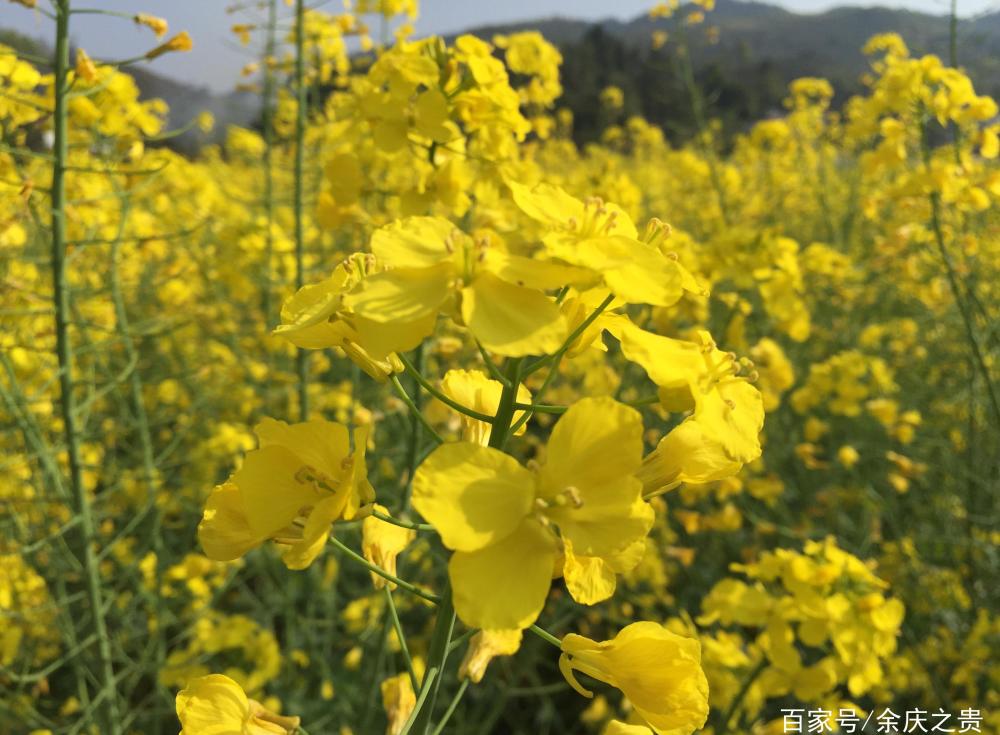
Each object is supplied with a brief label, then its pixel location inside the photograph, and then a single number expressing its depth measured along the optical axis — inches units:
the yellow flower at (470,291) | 2.8
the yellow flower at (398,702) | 4.0
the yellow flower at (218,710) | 3.4
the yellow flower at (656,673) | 3.2
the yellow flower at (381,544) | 4.0
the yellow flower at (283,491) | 3.1
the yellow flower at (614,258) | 2.9
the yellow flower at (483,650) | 4.0
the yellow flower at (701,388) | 3.0
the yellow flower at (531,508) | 2.7
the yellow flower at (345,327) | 2.9
